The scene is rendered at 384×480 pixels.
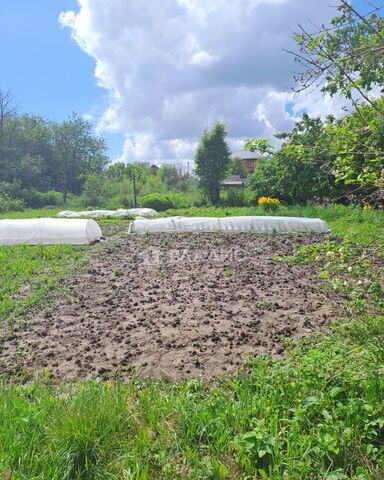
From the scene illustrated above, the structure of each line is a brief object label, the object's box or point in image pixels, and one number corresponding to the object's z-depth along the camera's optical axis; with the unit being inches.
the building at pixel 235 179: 1372.3
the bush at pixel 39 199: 1123.3
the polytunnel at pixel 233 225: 404.5
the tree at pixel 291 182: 583.5
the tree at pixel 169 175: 1446.5
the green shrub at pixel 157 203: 802.8
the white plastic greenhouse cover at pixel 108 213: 672.4
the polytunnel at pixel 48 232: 367.9
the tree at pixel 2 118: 1286.9
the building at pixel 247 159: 1975.5
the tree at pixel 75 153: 1451.8
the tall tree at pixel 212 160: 858.8
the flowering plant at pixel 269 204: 555.9
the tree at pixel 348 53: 65.4
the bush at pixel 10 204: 932.0
